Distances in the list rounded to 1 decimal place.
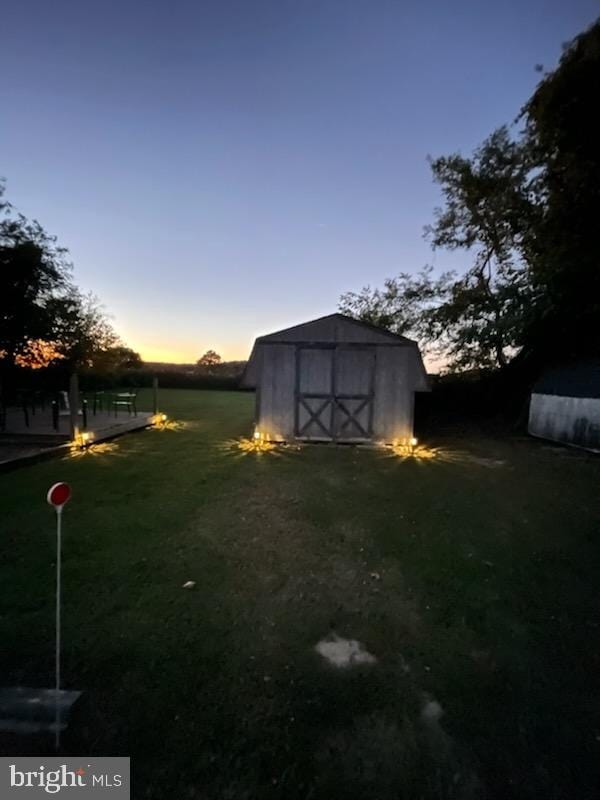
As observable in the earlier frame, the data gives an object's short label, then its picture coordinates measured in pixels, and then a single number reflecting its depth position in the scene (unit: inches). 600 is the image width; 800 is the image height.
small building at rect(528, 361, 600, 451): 441.4
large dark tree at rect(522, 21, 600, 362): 390.3
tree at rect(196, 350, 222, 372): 2321.0
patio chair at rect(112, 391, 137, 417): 601.1
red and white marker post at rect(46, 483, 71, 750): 99.9
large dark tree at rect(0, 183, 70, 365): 500.4
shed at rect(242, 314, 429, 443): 448.1
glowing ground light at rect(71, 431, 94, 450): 398.7
